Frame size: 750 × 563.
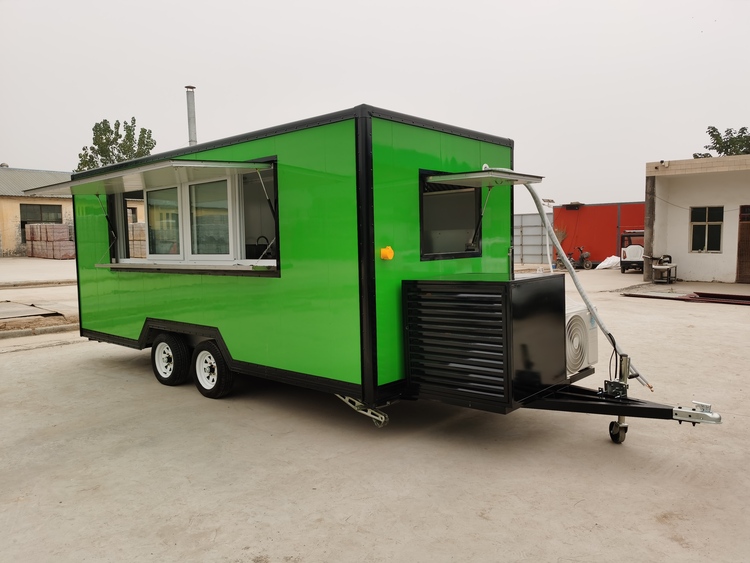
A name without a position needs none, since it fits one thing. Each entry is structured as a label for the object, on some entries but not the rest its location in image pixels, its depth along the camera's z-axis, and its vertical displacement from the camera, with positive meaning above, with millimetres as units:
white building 18438 +615
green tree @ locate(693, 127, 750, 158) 34219 +5481
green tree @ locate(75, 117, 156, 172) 46719 +7791
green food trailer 4535 -301
